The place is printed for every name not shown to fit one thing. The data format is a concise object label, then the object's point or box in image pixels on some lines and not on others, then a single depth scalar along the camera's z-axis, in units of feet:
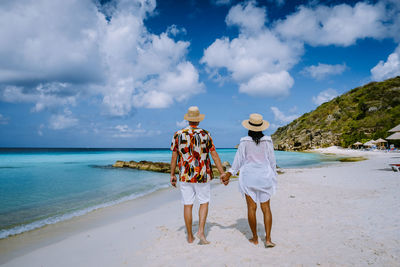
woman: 13.46
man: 13.92
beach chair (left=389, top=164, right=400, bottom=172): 44.83
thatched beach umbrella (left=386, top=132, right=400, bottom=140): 90.22
